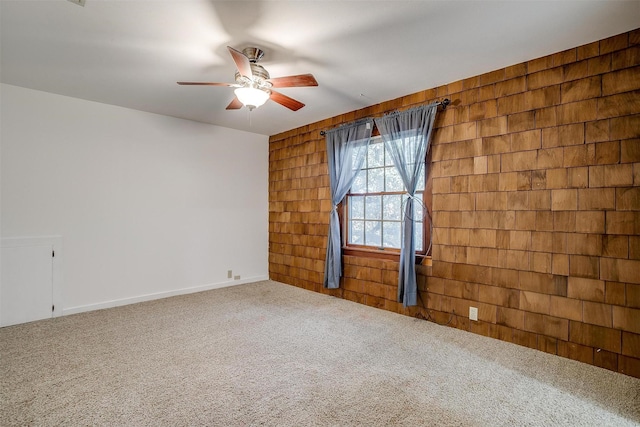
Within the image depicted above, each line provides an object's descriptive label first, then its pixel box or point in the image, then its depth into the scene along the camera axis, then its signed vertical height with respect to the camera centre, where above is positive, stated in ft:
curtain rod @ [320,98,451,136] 10.87 +3.91
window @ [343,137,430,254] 11.87 +0.26
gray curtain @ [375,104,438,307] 11.21 +2.01
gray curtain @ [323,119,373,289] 13.67 +1.98
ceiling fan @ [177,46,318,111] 8.45 +3.64
